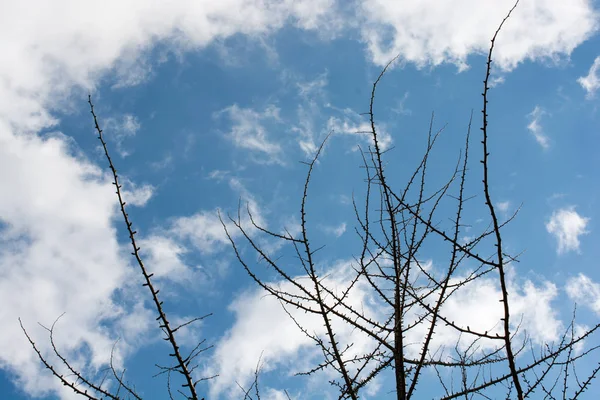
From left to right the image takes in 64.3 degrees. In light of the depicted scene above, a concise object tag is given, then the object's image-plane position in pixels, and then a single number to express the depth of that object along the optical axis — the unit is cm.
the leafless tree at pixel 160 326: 275
